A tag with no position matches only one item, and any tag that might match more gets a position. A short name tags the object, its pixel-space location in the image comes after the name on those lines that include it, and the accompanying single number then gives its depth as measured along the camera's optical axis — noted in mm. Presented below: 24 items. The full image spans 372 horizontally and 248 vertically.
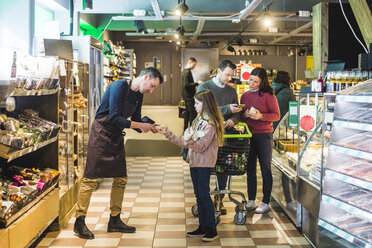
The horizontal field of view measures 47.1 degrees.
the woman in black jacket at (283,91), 6535
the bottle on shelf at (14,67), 3230
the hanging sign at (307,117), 4316
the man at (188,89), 9310
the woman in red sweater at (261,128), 4836
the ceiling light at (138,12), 9727
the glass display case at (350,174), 2754
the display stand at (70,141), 4613
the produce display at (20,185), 3127
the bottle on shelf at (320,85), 4068
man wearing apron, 4105
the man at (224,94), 4609
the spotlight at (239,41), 13578
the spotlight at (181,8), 7145
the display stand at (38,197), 3074
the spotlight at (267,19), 9760
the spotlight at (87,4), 6981
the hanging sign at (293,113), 4871
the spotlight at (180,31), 10375
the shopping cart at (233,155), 4344
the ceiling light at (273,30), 12320
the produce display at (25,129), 3172
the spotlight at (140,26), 12062
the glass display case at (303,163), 3725
